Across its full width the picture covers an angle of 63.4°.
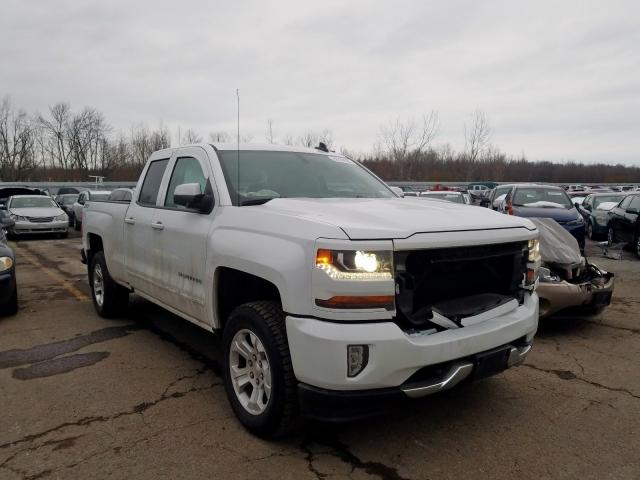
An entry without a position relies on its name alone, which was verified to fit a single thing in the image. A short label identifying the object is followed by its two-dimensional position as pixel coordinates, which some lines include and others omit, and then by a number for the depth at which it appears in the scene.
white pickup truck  2.68
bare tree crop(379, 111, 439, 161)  47.91
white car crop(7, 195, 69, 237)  16.20
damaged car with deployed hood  5.21
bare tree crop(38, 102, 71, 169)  54.47
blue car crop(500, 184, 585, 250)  10.85
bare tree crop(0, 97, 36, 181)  49.97
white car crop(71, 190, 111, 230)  19.50
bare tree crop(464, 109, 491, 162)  51.84
